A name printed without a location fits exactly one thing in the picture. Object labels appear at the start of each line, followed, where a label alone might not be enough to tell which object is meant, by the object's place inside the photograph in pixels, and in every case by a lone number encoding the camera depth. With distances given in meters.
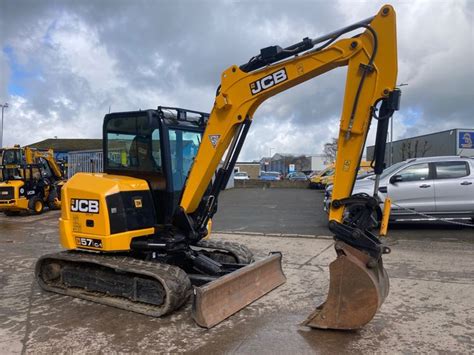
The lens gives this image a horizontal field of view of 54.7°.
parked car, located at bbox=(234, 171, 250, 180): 39.48
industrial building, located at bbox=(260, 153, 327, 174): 78.19
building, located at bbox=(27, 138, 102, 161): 50.74
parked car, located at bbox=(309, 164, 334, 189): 29.60
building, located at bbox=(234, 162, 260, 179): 81.84
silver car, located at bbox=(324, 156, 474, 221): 10.85
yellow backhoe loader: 16.19
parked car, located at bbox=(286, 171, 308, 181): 39.25
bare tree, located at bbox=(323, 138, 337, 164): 60.93
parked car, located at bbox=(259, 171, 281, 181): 42.07
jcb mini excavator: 4.60
